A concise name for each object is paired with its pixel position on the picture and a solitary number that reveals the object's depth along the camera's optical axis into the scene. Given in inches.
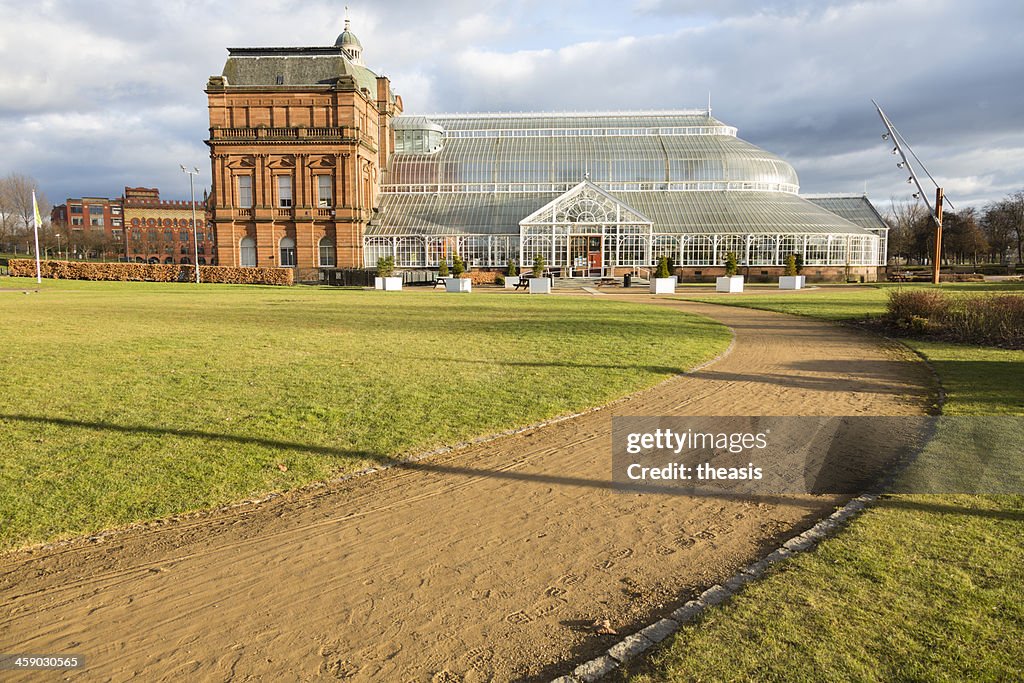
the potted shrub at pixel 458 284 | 1600.6
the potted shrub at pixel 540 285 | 1566.2
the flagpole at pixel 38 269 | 1704.0
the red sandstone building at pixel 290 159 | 2160.4
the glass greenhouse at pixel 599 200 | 2114.9
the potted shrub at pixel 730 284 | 1540.4
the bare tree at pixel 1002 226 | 3253.0
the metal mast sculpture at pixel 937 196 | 1572.7
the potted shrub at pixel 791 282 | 1644.9
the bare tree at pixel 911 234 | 3245.6
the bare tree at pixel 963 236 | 3088.1
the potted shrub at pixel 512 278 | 1877.5
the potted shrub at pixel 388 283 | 1697.8
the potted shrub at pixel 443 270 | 1903.3
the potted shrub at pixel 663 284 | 1530.5
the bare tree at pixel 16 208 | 3304.6
